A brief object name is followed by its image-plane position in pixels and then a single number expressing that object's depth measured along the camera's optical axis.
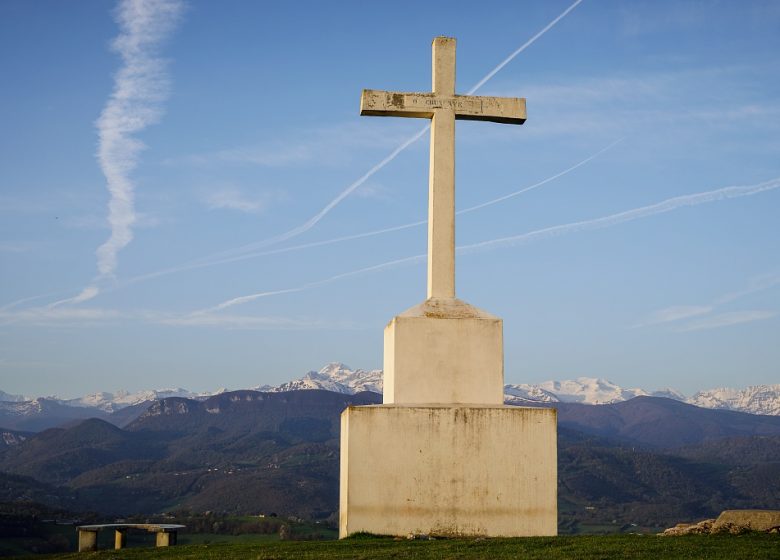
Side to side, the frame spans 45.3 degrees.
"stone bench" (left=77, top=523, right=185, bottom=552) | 17.97
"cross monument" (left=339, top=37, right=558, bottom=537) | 15.29
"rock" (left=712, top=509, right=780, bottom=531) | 15.56
